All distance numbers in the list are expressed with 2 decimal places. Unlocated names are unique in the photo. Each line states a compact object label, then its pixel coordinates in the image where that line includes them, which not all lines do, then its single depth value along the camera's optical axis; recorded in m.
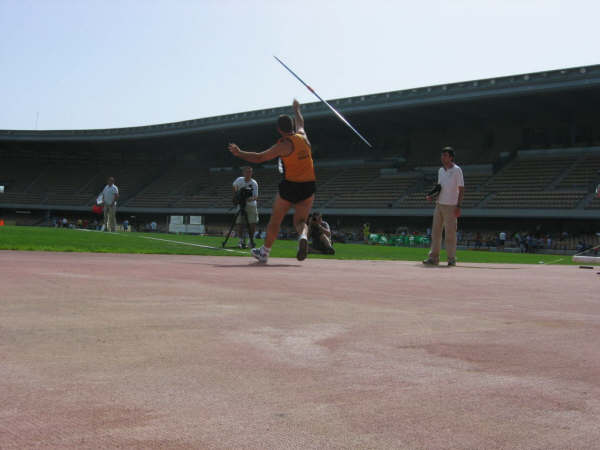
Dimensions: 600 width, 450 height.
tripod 12.82
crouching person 12.88
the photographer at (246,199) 12.82
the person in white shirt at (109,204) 19.75
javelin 12.14
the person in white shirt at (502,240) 33.16
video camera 12.81
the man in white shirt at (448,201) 10.32
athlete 8.35
